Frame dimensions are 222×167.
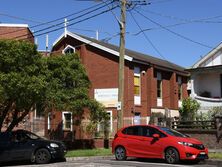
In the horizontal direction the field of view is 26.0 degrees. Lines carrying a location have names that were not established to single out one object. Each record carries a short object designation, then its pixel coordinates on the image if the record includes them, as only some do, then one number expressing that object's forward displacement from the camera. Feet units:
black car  67.56
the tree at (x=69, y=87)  92.07
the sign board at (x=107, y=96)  116.47
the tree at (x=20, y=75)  77.20
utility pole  76.48
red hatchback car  61.11
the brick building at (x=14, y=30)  154.20
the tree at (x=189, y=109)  93.01
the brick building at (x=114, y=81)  116.98
